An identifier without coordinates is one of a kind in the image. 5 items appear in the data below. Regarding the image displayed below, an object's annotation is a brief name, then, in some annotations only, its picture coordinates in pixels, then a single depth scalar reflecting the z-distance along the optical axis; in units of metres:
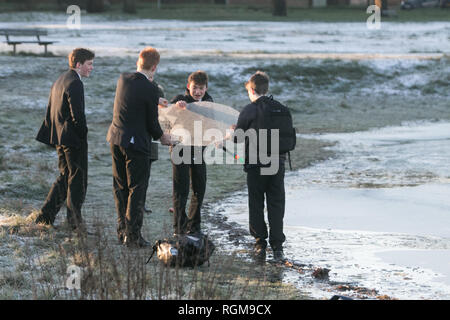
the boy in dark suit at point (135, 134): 17.48
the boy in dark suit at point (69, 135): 18.34
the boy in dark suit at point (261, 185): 17.22
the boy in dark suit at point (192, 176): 18.42
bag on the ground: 16.00
